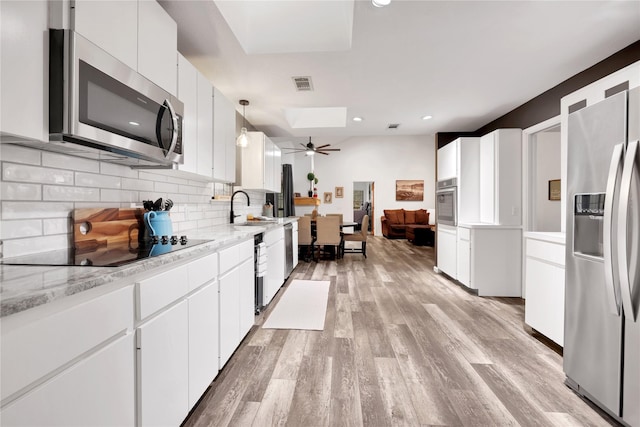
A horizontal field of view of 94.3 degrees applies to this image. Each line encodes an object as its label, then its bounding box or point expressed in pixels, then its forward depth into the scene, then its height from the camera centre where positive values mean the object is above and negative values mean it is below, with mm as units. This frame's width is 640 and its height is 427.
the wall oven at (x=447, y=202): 4367 +163
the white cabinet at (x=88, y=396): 706 -513
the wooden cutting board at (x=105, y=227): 1504 -99
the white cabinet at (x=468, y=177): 4281 +514
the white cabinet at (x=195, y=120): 2107 +710
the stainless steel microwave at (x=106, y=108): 1101 +465
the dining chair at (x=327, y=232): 5973 -418
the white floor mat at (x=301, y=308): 2824 -1065
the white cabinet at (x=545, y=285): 2309 -606
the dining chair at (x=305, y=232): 6066 -437
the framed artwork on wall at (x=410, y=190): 10289 +767
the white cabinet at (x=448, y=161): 4422 +807
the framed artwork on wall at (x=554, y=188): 4043 +335
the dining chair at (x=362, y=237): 6395 -552
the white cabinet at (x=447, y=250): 4383 -585
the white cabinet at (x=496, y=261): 3812 -620
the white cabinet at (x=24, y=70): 932 +463
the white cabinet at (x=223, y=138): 2666 +702
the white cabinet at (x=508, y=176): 3854 +480
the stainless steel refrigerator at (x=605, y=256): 1457 -235
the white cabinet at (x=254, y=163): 4188 +681
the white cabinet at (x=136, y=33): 1248 +874
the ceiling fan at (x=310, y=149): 7725 +1651
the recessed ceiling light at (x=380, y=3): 1863 +1326
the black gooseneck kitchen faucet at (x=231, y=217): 3811 -80
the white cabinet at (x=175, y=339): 1125 -587
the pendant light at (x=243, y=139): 3441 +828
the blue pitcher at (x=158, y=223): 1806 -79
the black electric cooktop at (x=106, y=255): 1102 -195
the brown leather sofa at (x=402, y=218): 9766 -201
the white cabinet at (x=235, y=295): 1925 -625
